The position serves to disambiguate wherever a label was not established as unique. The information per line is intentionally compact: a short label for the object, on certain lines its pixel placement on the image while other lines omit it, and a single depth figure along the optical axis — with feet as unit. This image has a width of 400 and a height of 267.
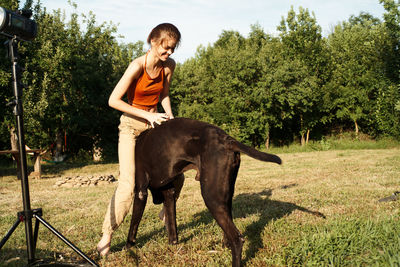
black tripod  8.01
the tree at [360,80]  75.36
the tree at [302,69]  76.28
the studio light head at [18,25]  7.92
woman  10.46
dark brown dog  8.79
